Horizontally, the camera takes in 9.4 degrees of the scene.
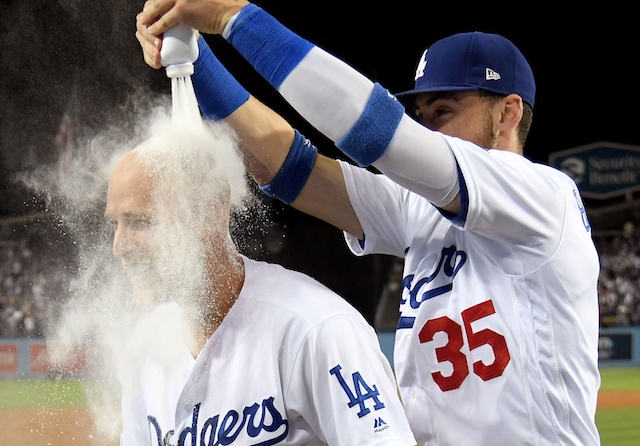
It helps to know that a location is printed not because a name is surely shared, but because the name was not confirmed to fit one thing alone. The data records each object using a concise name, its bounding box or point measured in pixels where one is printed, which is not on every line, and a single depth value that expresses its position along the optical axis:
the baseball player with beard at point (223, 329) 5.61
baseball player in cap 5.62
